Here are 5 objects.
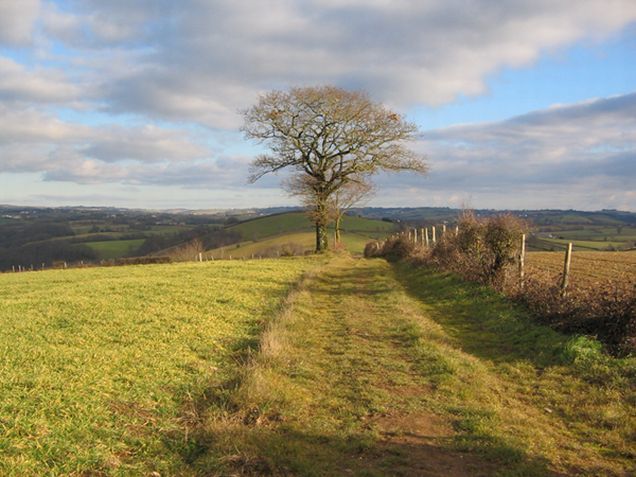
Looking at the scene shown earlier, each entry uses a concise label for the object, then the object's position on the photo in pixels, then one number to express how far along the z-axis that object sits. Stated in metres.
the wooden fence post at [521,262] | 15.37
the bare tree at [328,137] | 36.44
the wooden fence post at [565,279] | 12.39
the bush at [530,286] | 9.78
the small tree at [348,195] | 41.34
